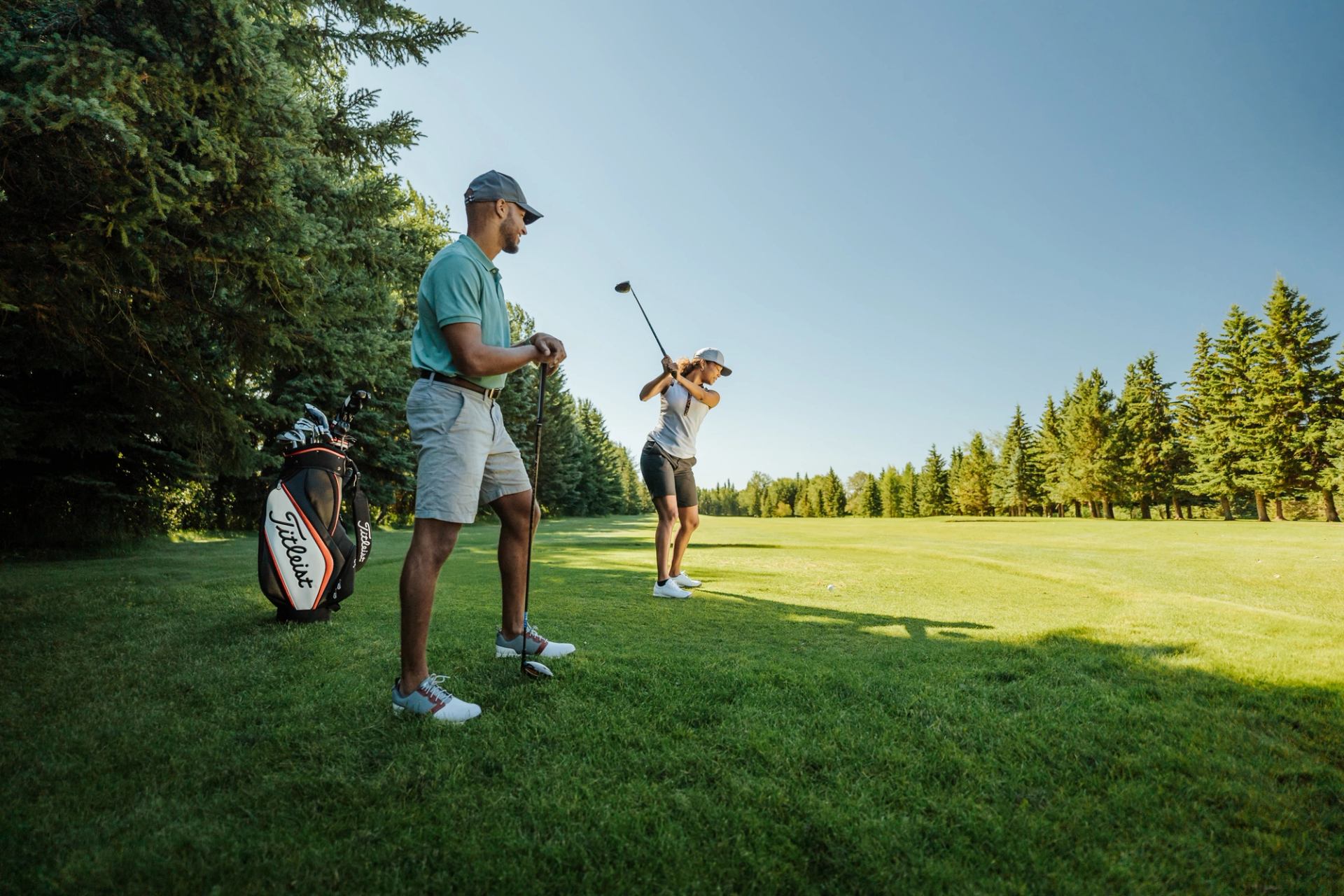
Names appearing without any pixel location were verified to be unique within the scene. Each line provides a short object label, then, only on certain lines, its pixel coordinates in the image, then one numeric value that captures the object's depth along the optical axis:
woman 5.82
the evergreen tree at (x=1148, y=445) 40.81
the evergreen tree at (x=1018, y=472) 52.97
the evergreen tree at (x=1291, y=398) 31.23
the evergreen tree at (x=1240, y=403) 33.03
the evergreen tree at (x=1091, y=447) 41.25
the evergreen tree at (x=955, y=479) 62.49
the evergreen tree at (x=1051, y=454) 46.62
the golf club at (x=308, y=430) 3.87
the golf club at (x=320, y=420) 3.93
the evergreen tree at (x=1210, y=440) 34.75
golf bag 3.66
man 2.52
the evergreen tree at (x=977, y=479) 58.19
